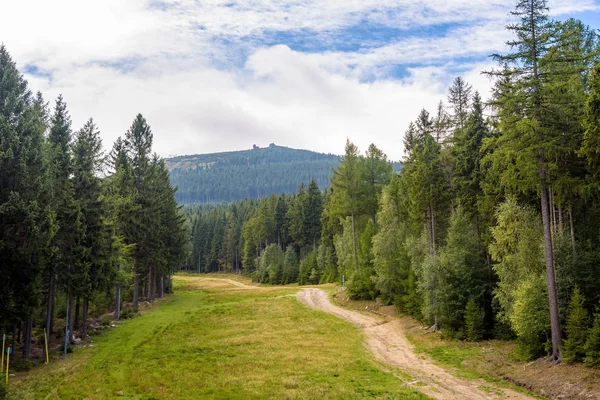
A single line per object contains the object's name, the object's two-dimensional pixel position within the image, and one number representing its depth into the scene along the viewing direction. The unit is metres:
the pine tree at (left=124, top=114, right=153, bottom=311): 41.53
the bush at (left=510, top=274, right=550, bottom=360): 20.83
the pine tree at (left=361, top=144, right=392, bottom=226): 53.06
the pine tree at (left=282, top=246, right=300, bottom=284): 78.25
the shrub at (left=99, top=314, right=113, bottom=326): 33.69
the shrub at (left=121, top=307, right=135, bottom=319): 37.88
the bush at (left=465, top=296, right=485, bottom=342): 27.44
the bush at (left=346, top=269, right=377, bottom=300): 44.44
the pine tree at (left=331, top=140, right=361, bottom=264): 50.38
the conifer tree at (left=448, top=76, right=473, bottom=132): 37.84
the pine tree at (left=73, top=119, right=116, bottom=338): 25.77
